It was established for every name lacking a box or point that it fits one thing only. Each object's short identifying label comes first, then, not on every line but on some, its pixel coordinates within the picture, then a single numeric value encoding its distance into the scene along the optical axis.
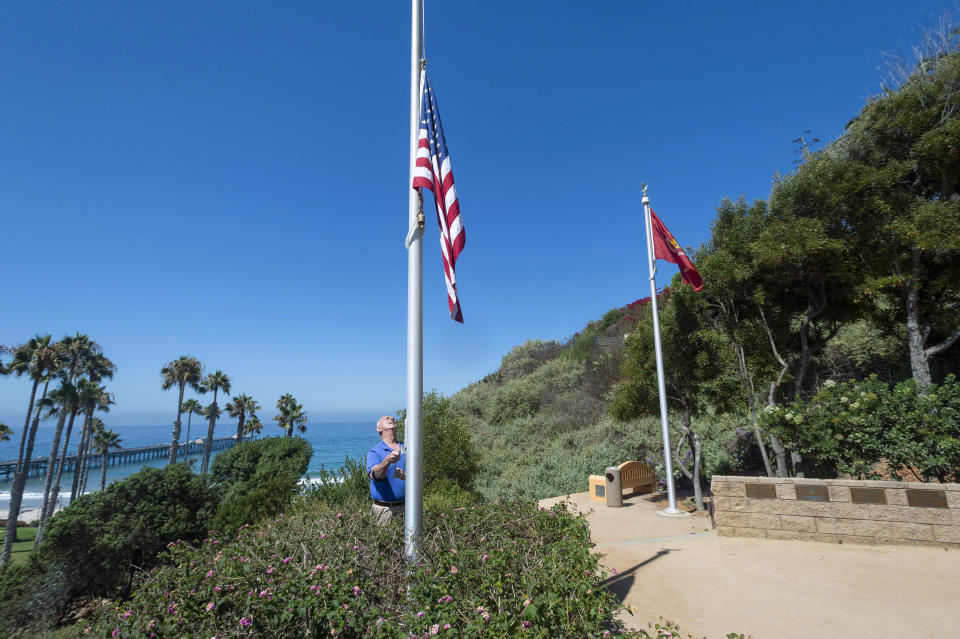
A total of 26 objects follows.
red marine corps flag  8.92
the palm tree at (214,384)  43.31
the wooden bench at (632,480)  11.10
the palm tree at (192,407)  48.24
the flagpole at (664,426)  8.80
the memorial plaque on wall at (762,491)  6.70
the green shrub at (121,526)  15.81
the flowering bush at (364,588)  2.47
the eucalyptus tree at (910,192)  8.08
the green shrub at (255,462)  27.97
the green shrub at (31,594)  8.69
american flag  4.14
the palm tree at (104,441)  41.28
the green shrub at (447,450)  11.46
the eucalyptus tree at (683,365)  9.99
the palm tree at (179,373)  41.00
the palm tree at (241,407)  44.28
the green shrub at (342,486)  8.05
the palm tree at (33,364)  28.83
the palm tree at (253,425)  44.69
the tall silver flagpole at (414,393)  3.63
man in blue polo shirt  4.16
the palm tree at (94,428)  40.96
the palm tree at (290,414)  40.94
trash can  10.32
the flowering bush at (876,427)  6.55
